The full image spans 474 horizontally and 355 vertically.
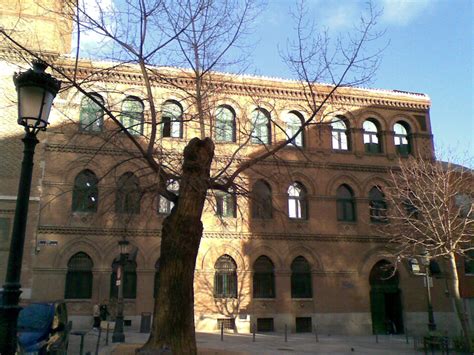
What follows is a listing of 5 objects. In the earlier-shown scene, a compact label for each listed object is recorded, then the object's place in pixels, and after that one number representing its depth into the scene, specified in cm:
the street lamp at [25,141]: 553
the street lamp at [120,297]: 1727
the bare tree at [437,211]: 1856
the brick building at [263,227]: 2297
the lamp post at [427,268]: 1966
